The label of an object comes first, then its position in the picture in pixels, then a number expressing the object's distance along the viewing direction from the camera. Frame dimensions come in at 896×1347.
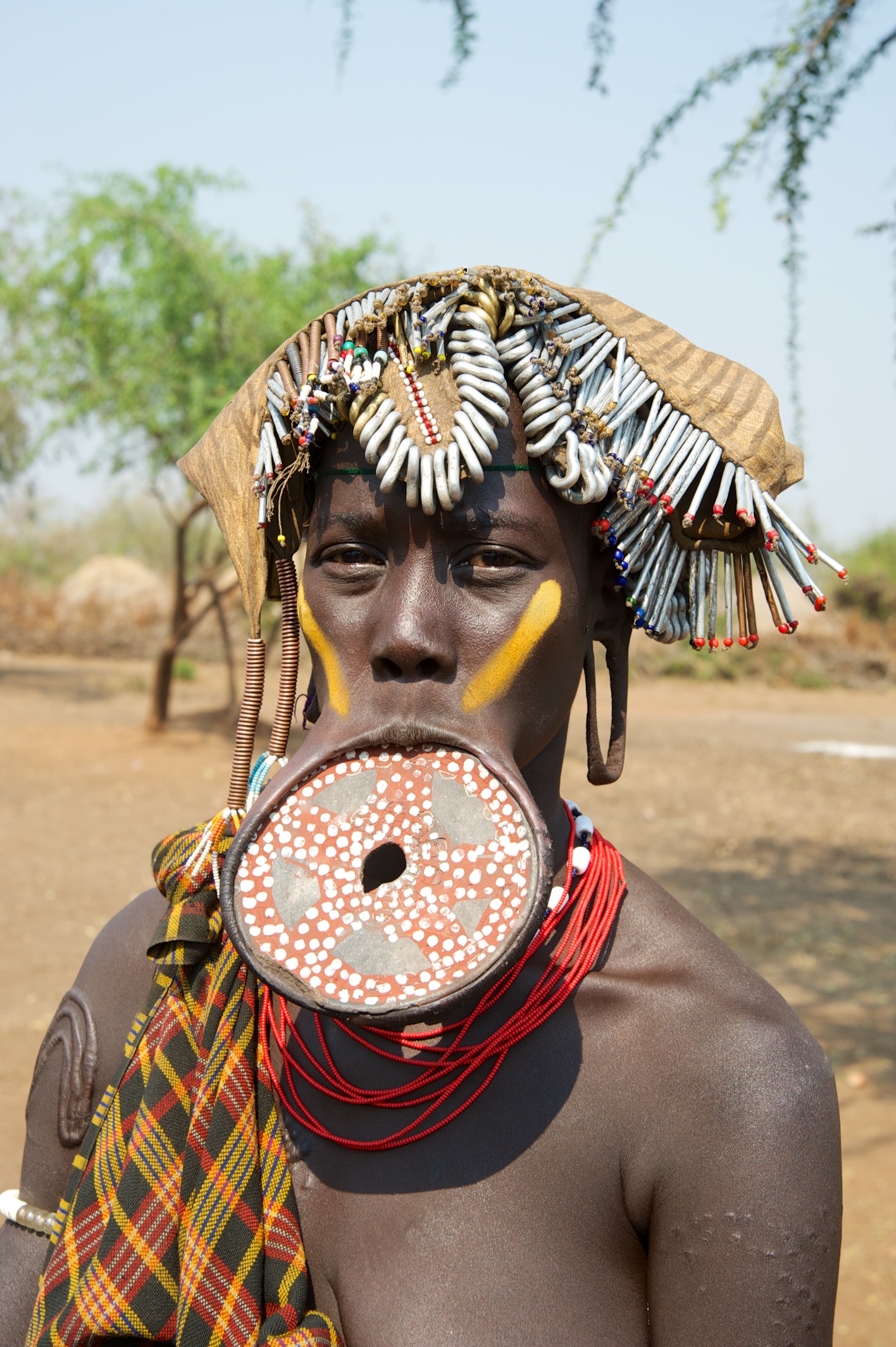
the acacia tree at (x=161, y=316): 11.21
